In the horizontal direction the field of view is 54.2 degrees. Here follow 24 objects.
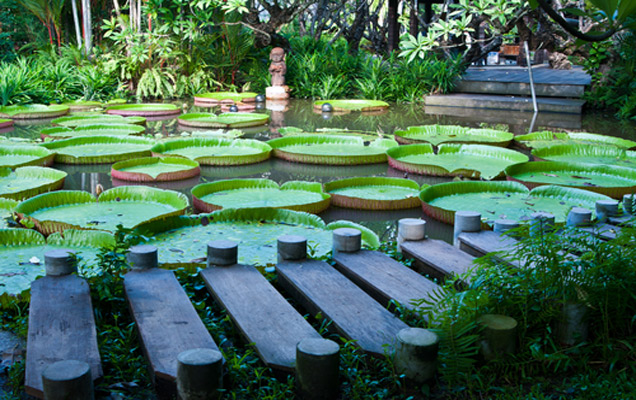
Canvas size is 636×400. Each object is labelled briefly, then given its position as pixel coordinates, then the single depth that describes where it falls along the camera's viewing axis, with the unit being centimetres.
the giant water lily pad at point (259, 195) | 405
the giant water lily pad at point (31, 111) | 863
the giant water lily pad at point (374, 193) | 429
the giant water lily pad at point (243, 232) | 299
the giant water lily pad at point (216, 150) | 569
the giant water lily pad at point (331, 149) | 576
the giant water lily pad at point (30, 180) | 421
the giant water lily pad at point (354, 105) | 1020
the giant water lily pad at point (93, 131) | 664
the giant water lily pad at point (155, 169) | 489
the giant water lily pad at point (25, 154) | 529
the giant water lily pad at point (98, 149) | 562
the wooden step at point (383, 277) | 213
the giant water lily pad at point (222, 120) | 788
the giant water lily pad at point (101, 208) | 351
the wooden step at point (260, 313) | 175
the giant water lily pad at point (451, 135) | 661
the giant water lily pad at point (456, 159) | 514
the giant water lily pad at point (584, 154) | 566
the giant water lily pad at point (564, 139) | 647
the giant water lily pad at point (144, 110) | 879
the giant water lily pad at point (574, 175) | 466
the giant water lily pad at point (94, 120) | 766
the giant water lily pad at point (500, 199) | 394
